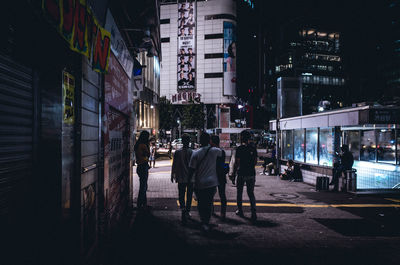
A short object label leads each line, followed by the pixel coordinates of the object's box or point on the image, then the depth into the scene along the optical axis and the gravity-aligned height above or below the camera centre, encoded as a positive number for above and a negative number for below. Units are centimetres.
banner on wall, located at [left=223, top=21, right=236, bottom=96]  5812 +1773
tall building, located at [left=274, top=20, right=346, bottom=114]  8250 +2387
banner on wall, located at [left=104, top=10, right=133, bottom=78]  520 +203
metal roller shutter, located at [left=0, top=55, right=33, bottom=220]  234 +2
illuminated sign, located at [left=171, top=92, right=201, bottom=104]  6025 +887
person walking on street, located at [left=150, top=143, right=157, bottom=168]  1821 -100
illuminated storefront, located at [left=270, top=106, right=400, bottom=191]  1011 -30
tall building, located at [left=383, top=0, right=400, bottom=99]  8600 +3000
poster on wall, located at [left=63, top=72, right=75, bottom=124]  329 +49
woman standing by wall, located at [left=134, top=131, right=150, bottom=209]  728 -69
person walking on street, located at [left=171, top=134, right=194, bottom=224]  644 -80
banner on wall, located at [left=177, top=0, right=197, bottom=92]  5938 +2034
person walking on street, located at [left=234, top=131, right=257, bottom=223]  665 -76
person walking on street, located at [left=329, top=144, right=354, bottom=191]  1065 -108
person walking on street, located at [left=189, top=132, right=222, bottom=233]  560 -85
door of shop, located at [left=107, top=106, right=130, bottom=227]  555 -67
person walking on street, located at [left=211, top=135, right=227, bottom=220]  610 -90
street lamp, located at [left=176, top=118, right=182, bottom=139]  6156 +242
